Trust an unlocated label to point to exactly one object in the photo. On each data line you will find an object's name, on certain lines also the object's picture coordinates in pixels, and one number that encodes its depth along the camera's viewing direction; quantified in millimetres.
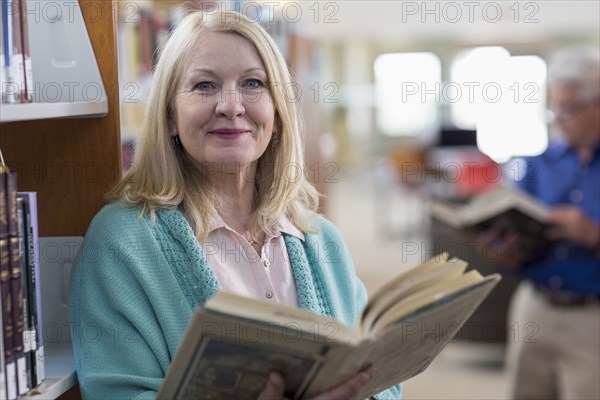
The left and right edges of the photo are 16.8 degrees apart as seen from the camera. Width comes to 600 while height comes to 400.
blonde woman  2559
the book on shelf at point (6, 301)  2408
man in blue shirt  3653
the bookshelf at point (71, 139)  2666
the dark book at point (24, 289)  2453
